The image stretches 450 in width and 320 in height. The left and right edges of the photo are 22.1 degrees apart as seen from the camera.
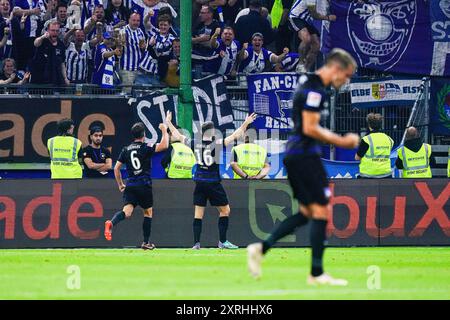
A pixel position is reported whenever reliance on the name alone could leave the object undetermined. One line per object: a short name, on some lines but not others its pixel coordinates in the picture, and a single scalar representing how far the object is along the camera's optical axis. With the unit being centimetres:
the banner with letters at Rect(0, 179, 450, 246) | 1970
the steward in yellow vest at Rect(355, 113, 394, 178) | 2048
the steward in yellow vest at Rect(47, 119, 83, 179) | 2028
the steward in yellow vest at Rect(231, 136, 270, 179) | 2020
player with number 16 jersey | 1881
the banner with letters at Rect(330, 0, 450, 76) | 2306
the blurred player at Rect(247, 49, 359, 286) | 1076
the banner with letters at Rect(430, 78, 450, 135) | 2247
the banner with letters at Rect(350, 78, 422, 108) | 2255
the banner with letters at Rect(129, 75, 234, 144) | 2177
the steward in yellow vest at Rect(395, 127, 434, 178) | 2102
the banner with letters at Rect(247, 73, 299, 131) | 2214
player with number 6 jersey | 1866
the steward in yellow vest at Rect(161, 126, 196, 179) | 2027
